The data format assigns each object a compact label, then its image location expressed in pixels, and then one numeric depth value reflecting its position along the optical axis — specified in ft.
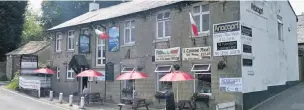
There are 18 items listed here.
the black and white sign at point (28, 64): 90.02
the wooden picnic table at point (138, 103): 56.70
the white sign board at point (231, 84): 48.14
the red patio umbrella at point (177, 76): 47.42
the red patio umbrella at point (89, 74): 65.48
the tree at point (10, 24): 138.21
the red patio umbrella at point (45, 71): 85.07
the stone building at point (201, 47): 49.80
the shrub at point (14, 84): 93.60
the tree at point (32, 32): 195.21
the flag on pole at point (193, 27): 52.42
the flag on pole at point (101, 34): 70.38
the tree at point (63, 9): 161.58
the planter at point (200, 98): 51.60
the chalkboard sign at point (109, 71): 71.84
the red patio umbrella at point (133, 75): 55.42
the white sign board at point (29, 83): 82.49
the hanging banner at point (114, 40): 71.26
